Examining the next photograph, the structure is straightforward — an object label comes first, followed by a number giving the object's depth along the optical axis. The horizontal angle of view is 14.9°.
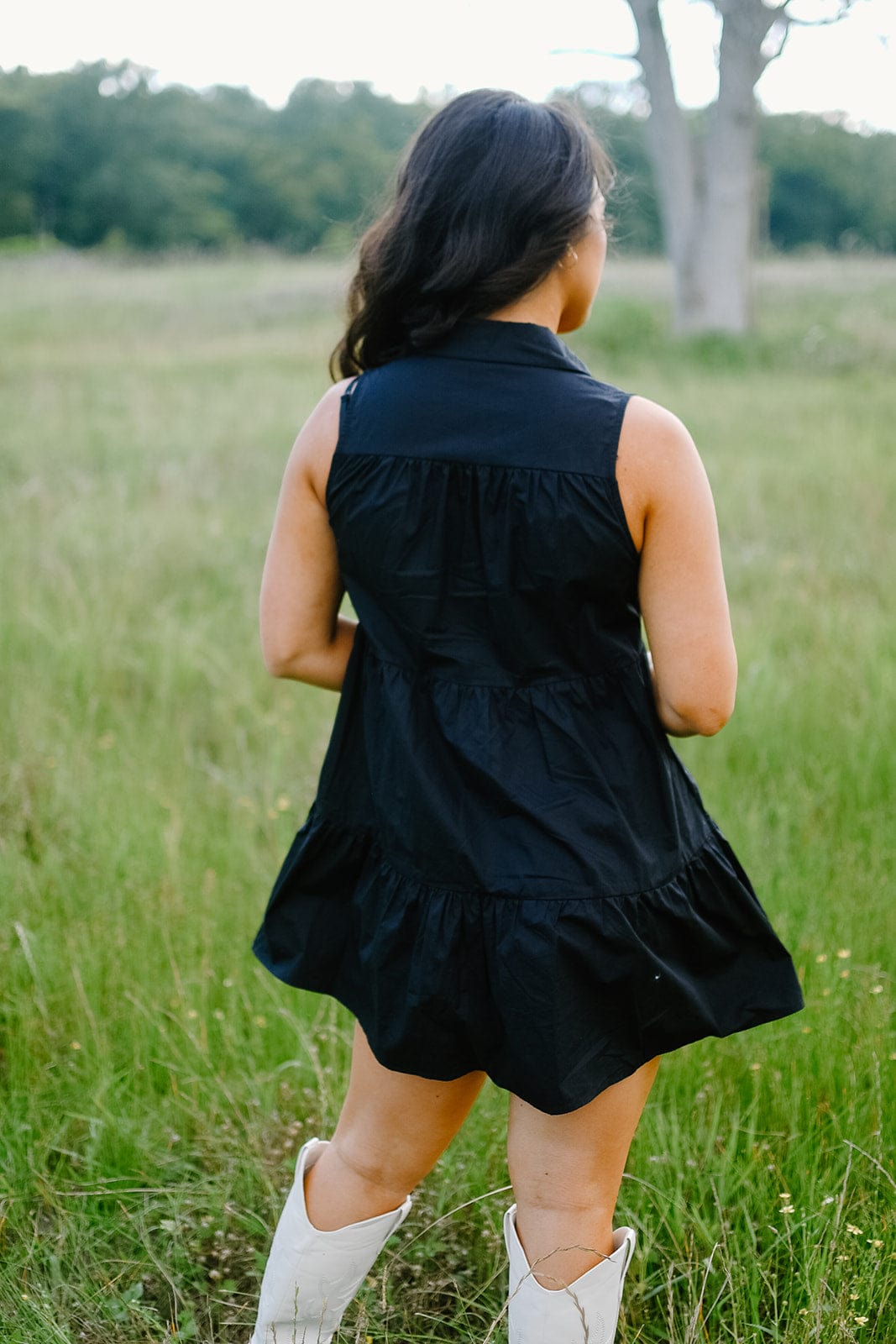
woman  3.33
